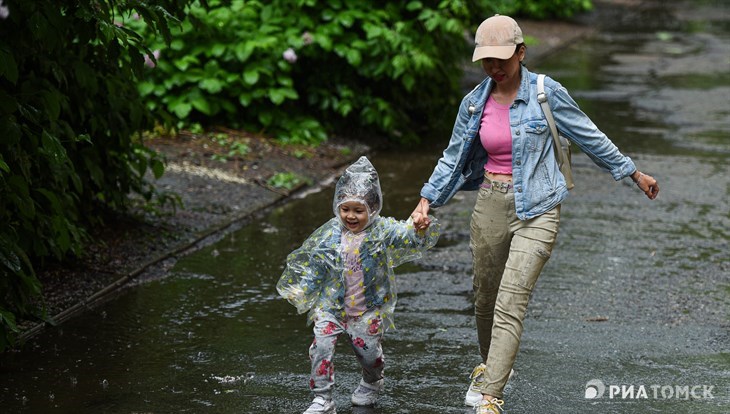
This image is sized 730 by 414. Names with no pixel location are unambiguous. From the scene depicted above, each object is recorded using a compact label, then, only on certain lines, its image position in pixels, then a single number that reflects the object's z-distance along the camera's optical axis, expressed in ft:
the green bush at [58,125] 36.36
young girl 32.79
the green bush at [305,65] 72.97
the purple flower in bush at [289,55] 72.44
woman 32.06
